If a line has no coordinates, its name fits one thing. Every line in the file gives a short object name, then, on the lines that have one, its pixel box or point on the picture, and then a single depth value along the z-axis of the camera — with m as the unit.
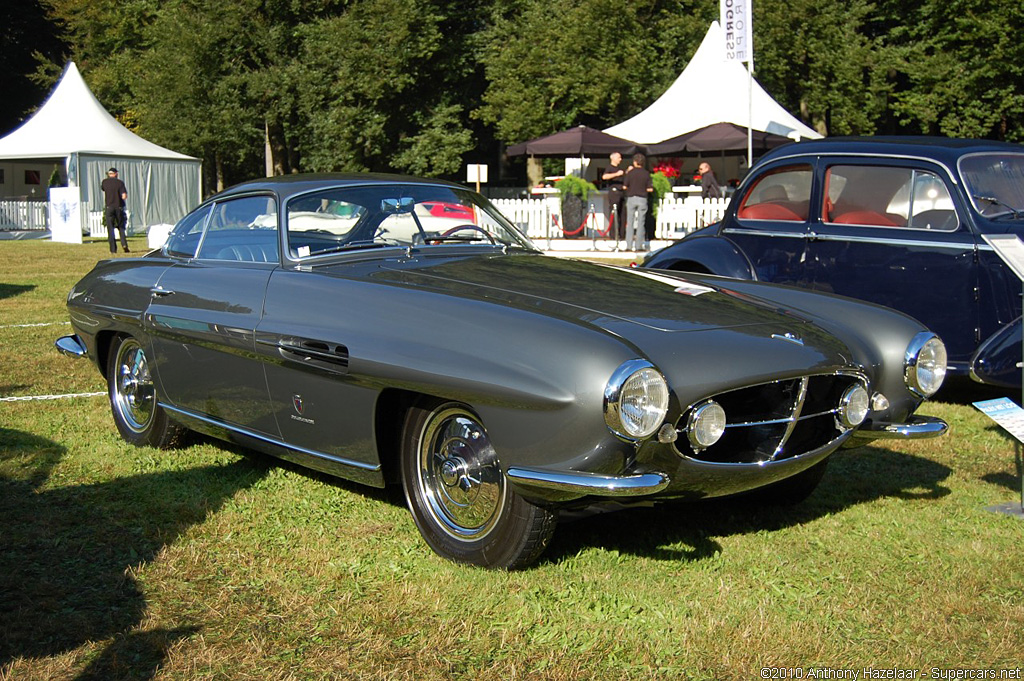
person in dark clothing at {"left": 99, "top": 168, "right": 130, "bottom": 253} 21.77
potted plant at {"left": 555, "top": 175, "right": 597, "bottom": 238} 23.44
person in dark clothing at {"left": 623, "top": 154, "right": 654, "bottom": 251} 19.05
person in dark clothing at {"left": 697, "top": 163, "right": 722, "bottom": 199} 22.56
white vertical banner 16.61
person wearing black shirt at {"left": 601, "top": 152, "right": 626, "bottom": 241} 20.00
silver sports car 3.45
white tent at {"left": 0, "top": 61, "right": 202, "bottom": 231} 27.36
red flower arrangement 27.06
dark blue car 6.64
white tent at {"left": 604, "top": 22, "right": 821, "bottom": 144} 24.53
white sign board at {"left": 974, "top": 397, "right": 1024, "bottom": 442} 4.40
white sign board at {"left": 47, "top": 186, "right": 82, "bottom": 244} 26.09
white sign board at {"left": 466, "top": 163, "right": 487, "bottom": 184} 24.03
